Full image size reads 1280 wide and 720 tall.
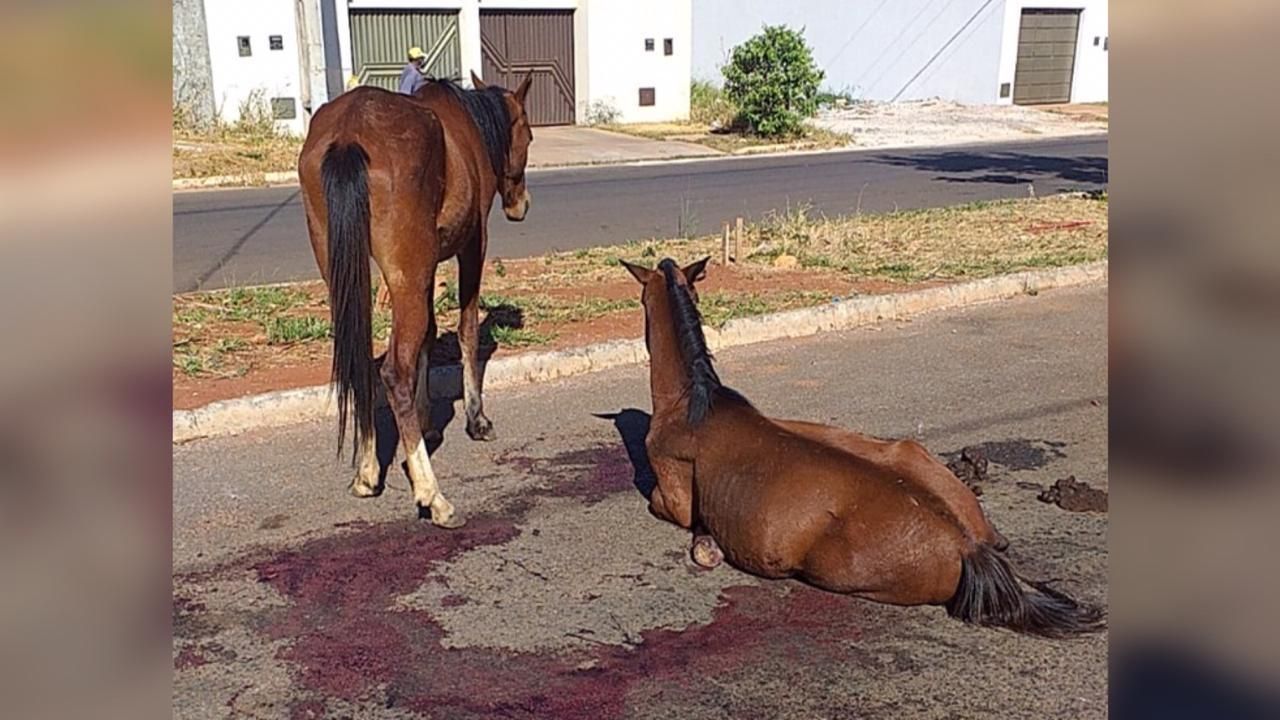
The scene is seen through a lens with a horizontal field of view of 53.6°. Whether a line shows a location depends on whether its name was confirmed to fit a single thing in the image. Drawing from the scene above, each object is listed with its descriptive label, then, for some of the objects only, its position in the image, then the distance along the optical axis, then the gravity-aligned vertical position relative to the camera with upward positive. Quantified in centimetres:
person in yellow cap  1670 -37
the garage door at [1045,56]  4122 -33
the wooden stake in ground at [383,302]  1005 -199
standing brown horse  580 -82
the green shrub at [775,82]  3045 -87
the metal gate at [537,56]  3064 -27
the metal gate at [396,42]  2857 +5
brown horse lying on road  472 -178
